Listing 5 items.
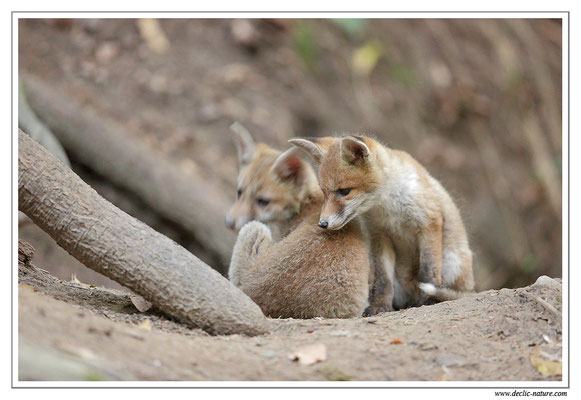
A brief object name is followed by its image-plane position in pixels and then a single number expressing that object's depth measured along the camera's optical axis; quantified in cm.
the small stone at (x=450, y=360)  812
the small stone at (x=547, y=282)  1030
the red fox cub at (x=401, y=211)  1169
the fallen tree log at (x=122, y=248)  895
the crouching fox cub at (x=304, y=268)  1113
